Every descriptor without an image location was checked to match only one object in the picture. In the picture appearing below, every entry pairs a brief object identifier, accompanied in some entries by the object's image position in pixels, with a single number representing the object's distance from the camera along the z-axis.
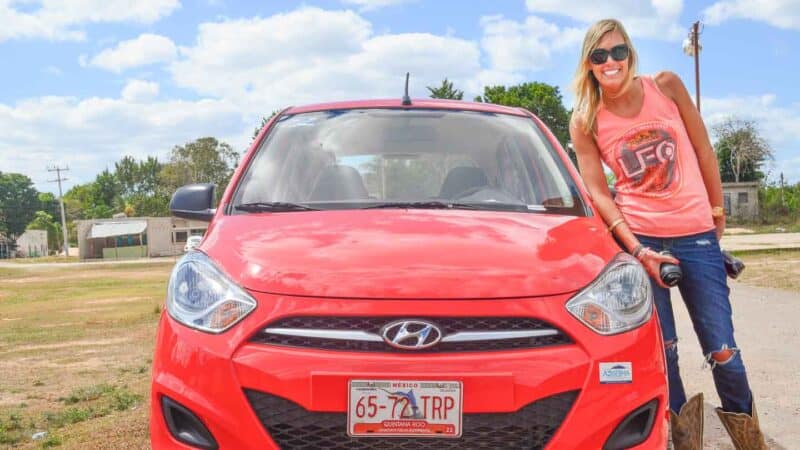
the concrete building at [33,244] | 95.50
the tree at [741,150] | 58.31
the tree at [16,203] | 109.56
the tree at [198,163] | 76.50
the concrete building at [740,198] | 50.64
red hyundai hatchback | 2.08
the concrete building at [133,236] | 69.12
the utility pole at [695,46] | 32.49
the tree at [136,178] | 108.25
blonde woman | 3.21
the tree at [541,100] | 58.47
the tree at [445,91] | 54.85
